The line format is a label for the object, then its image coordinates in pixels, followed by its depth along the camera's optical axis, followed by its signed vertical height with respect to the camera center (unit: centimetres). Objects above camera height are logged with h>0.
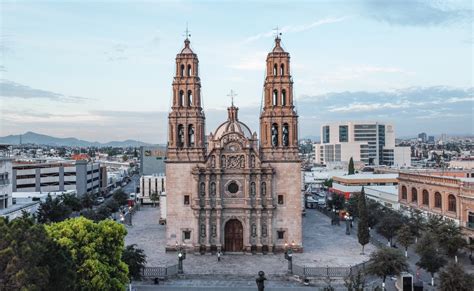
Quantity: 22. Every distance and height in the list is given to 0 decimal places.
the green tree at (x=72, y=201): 5798 -596
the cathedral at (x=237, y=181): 4519 -265
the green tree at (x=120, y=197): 7172 -669
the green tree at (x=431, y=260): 3316 -753
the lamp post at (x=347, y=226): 5356 -844
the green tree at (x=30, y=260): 1925 -456
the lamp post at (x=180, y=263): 3725 -873
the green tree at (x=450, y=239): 3859 -705
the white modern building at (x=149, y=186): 8544 -590
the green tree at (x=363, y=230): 4231 -695
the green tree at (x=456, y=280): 2519 -686
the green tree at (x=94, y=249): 2455 -522
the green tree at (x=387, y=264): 3095 -728
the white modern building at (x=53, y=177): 7752 -390
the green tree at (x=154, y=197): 8238 -757
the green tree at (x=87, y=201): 6638 -665
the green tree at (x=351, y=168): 10398 -332
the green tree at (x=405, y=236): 4001 -710
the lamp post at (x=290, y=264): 3706 -879
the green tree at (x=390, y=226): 4644 -718
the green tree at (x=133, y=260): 3103 -708
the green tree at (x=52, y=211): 5153 -633
